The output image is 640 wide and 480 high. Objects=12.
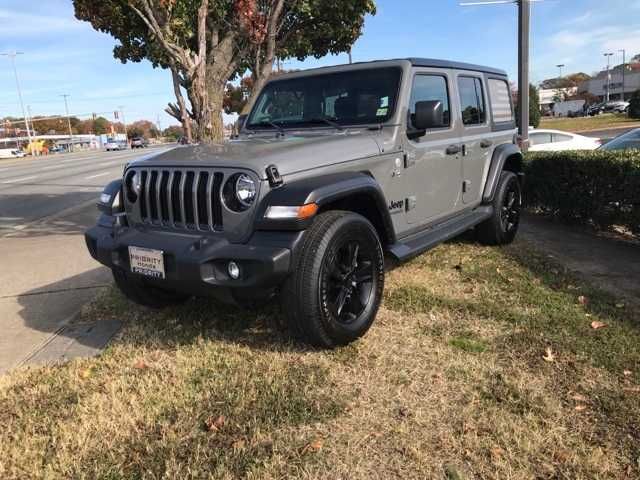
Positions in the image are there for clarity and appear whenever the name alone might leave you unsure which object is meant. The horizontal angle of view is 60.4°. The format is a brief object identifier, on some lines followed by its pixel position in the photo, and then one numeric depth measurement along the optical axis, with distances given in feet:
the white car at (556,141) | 44.19
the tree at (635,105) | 126.59
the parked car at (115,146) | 222.28
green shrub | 21.16
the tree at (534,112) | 98.86
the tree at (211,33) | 22.25
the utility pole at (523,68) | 31.96
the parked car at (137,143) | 224.33
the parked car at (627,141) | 33.78
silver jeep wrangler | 10.94
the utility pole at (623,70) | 326.61
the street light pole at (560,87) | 362.94
